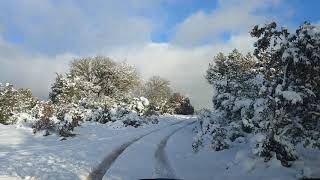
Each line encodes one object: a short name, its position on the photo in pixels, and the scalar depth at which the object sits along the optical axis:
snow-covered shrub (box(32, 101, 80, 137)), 16.28
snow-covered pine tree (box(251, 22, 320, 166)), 7.25
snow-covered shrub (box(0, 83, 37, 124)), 20.68
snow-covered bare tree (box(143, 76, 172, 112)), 54.64
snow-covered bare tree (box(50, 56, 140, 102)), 38.28
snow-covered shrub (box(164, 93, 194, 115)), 43.48
